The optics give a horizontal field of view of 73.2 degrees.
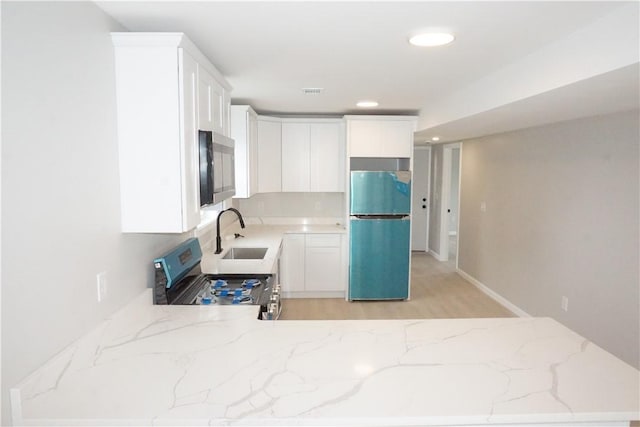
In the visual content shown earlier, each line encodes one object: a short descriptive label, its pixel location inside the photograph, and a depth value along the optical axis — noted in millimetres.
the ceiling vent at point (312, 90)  3320
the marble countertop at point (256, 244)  3084
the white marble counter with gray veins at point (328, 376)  1245
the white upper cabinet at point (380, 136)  4648
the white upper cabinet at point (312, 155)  5012
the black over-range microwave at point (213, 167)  2057
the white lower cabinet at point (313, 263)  4867
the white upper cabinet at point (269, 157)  4770
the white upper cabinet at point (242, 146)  4004
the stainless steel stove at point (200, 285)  2260
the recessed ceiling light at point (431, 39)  1966
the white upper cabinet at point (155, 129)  1784
